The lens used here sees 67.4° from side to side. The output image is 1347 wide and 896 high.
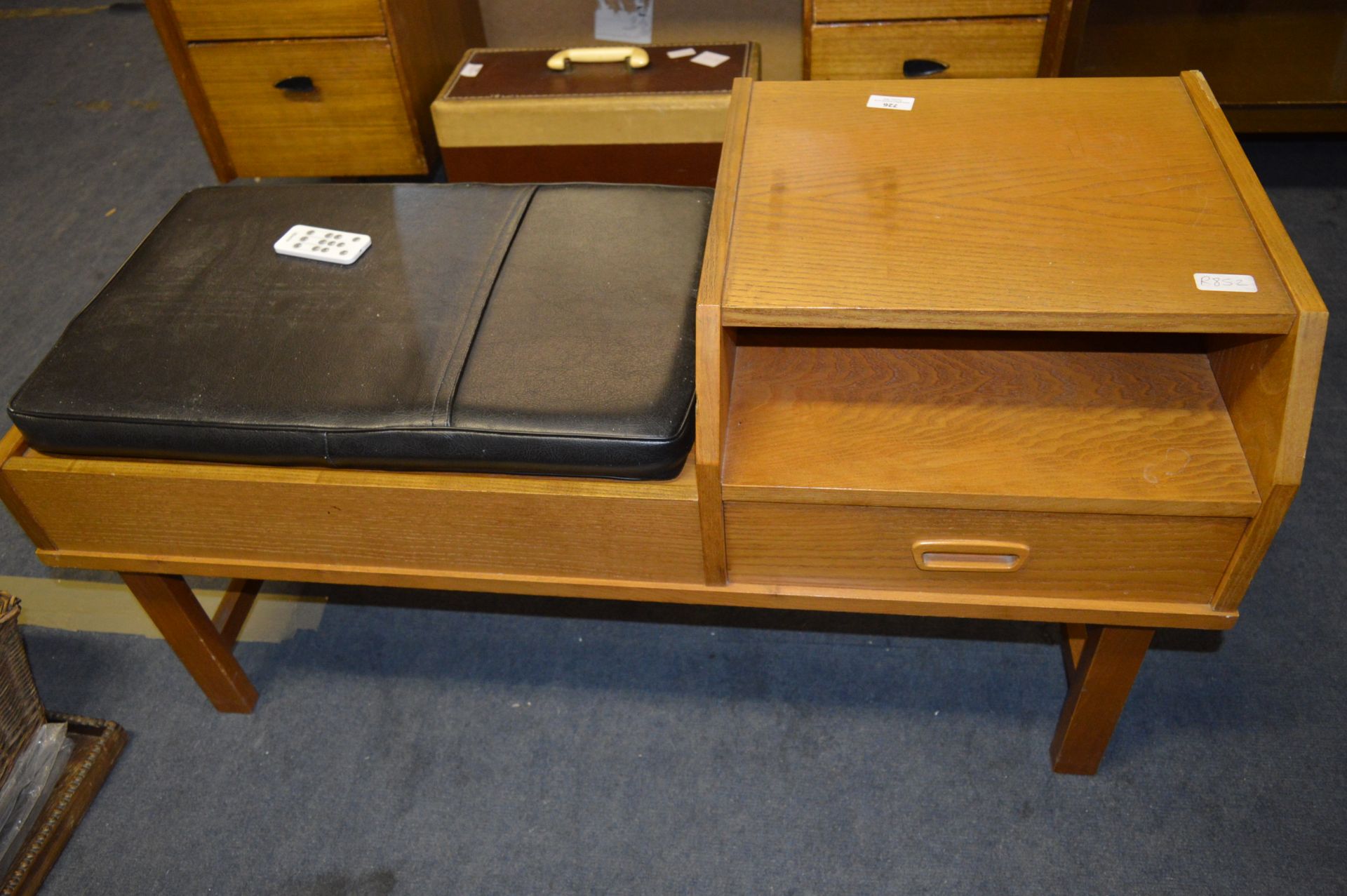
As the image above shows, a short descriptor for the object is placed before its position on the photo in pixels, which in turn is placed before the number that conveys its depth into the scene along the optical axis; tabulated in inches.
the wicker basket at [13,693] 48.9
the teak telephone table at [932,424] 35.0
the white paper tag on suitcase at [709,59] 77.7
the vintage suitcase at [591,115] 74.9
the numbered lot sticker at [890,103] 45.0
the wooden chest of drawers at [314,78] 77.6
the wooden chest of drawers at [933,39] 71.2
